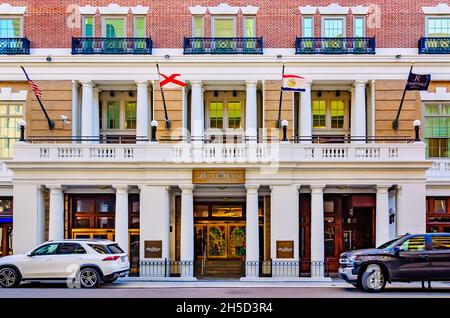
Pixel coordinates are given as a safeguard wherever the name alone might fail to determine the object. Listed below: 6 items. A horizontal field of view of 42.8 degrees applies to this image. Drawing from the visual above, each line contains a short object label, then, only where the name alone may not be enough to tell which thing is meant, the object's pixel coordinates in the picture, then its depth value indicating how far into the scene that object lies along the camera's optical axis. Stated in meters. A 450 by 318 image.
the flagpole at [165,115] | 27.31
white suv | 19.41
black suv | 16.94
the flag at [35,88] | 26.73
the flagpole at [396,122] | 28.26
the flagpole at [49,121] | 28.06
